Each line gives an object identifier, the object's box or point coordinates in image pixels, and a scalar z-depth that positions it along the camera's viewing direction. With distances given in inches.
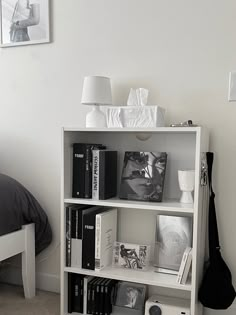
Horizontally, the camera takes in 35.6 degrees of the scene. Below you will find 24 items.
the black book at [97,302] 76.3
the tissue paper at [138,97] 74.4
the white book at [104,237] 72.8
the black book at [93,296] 76.5
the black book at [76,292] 77.5
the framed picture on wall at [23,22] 86.7
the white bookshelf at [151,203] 66.3
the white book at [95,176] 73.1
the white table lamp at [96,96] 74.1
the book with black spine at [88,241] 73.2
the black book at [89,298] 76.7
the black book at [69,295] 77.2
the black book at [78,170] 74.4
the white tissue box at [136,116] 69.6
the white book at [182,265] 67.1
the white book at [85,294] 77.0
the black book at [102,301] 76.0
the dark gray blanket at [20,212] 76.7
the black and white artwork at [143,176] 72.4
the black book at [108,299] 75.9
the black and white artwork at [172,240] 73.7
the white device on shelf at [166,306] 70.7
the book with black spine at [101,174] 72.8
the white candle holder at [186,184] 69.2
